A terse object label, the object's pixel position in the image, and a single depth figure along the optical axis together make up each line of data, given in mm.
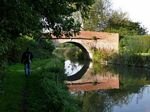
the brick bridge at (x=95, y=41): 18625
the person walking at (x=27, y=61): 7361
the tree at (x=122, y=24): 22080
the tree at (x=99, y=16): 22386
